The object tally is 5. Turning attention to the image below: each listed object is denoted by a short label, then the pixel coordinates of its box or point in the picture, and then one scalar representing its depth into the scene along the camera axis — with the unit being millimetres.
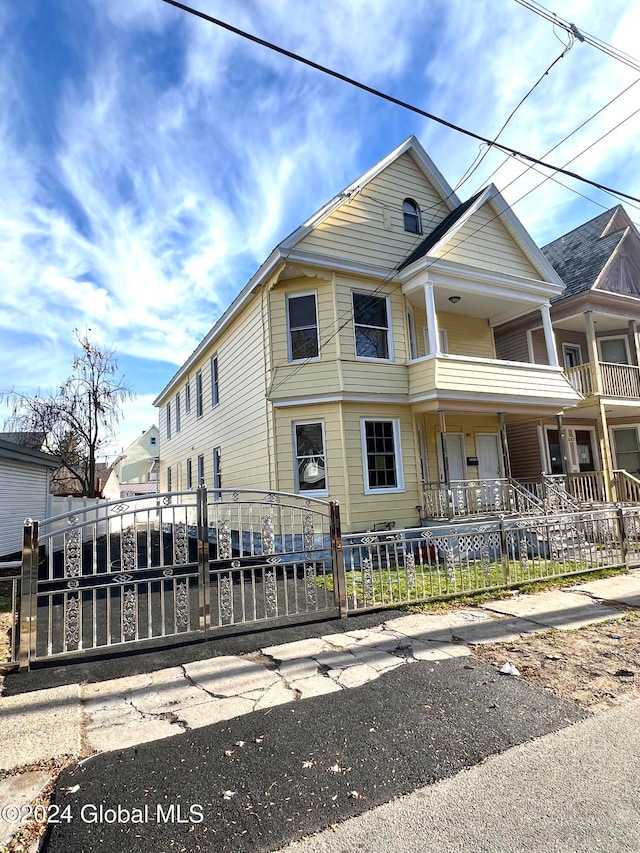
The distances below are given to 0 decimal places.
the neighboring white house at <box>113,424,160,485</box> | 51906
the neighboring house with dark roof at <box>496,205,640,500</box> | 15234
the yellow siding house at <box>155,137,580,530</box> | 11719
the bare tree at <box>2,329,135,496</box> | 27312
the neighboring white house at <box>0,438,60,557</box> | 13969
